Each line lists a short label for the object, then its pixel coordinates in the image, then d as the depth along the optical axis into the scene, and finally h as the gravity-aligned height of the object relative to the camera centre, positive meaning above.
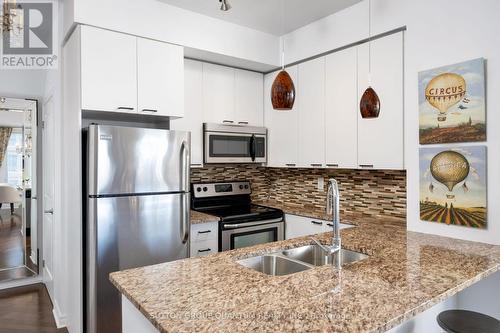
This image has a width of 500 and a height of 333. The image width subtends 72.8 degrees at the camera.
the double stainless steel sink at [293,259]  1.73 -0.51
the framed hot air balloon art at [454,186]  2.01 -0.14
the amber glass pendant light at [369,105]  2.07 +0.36
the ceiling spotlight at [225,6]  1.96 +0.92
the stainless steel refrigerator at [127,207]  2.27 -0.30
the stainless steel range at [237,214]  3.03 -0.46
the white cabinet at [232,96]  3.34 +0.71
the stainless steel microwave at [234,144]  3.28 +0.21
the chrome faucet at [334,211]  1.67 -0.24
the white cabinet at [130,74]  2.38 +0.69
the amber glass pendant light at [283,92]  1.90 +0.41
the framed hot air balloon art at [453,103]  2.01 +0.38
